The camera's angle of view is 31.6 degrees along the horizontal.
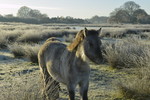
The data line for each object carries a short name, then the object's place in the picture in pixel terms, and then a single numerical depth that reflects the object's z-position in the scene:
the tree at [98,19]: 127.70
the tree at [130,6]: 89.06
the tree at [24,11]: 109.29
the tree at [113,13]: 81.72
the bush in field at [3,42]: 15.91
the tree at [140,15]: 75.25
